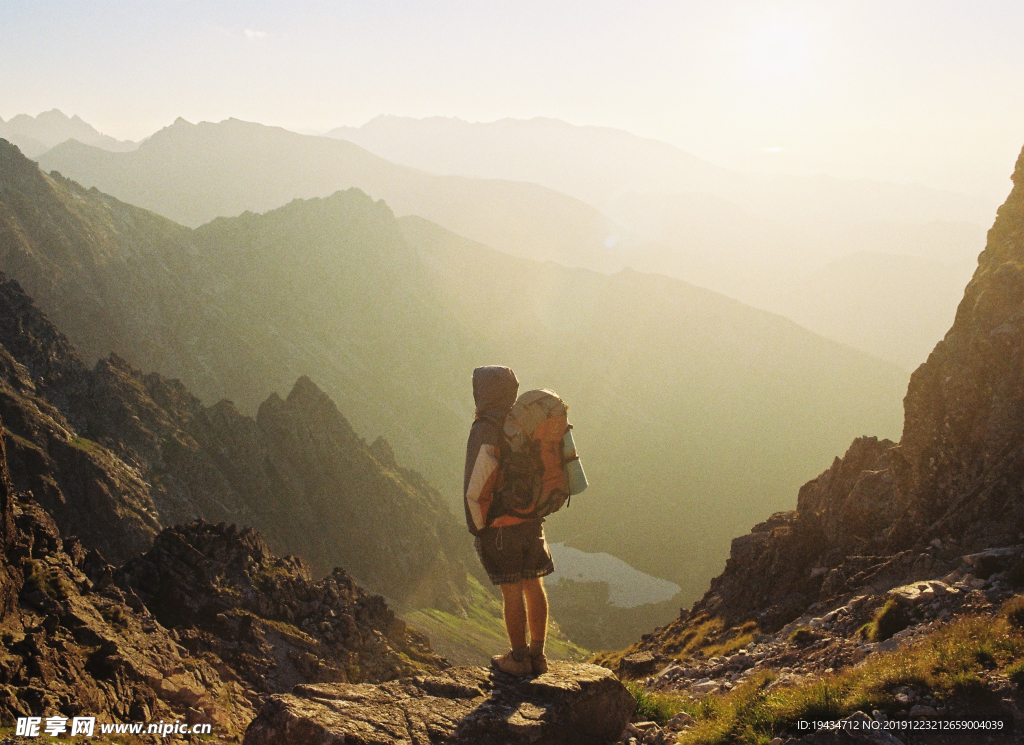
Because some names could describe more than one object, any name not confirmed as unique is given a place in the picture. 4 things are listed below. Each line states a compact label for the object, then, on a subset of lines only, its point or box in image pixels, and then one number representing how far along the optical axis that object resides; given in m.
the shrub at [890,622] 12.30
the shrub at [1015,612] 8.76
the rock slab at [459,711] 7.43
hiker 8.55
